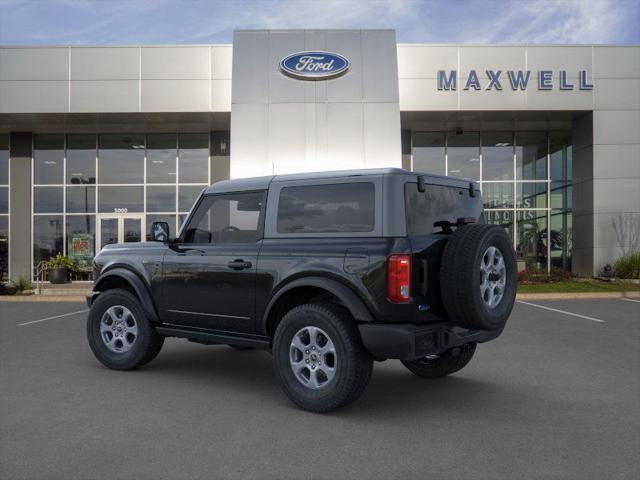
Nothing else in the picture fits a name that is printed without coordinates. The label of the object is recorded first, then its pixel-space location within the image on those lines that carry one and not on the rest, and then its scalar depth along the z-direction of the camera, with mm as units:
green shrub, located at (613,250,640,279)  18323
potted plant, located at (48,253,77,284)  19703
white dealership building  17078
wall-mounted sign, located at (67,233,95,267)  20922
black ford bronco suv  4324
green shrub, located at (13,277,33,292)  17612
